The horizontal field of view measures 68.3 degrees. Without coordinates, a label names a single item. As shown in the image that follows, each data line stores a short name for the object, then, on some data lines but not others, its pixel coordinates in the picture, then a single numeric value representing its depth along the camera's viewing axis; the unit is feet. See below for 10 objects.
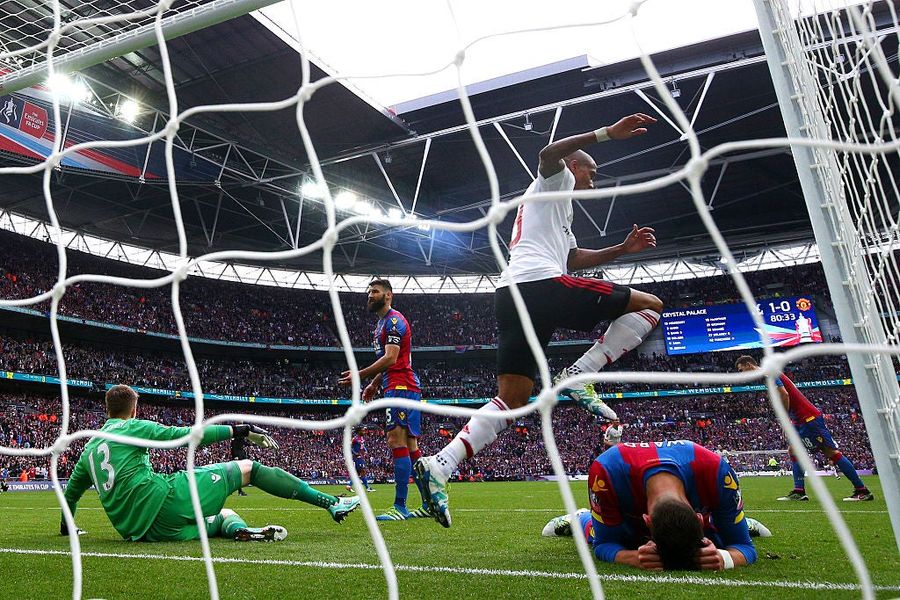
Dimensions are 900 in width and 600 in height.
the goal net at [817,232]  4.68
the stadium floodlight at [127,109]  49.67
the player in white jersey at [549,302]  9.71
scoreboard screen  89.35
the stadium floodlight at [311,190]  65.68
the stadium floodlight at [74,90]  43.47
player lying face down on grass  7.38
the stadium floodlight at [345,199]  67.97
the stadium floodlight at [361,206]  69.05
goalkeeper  12.34
